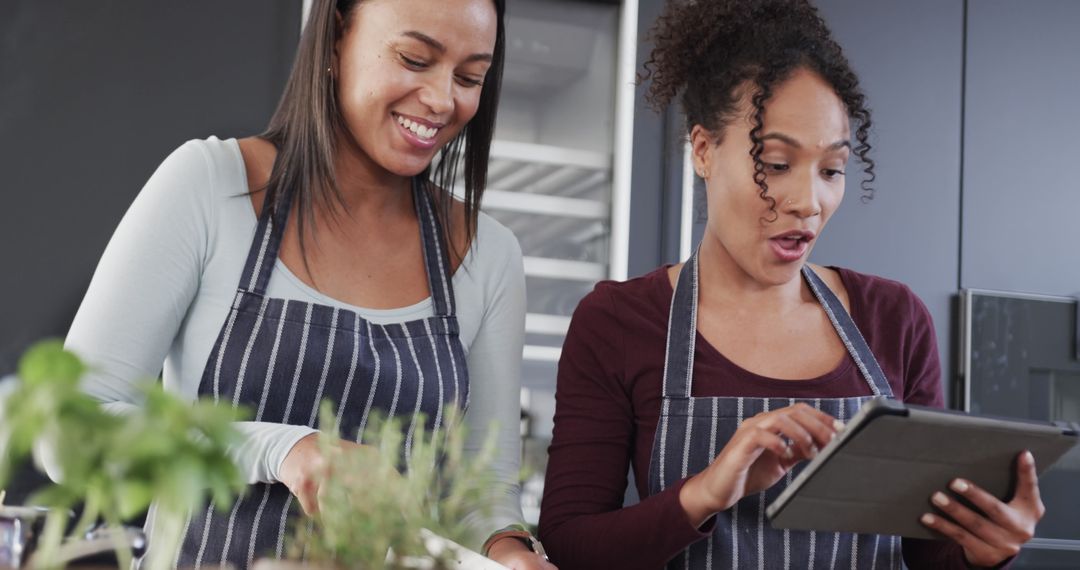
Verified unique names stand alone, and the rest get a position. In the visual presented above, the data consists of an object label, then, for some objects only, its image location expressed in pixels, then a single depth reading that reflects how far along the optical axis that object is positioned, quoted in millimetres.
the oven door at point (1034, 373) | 2992
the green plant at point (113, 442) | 458
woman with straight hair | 1376
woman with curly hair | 1487
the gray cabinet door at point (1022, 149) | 3121
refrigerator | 2844
